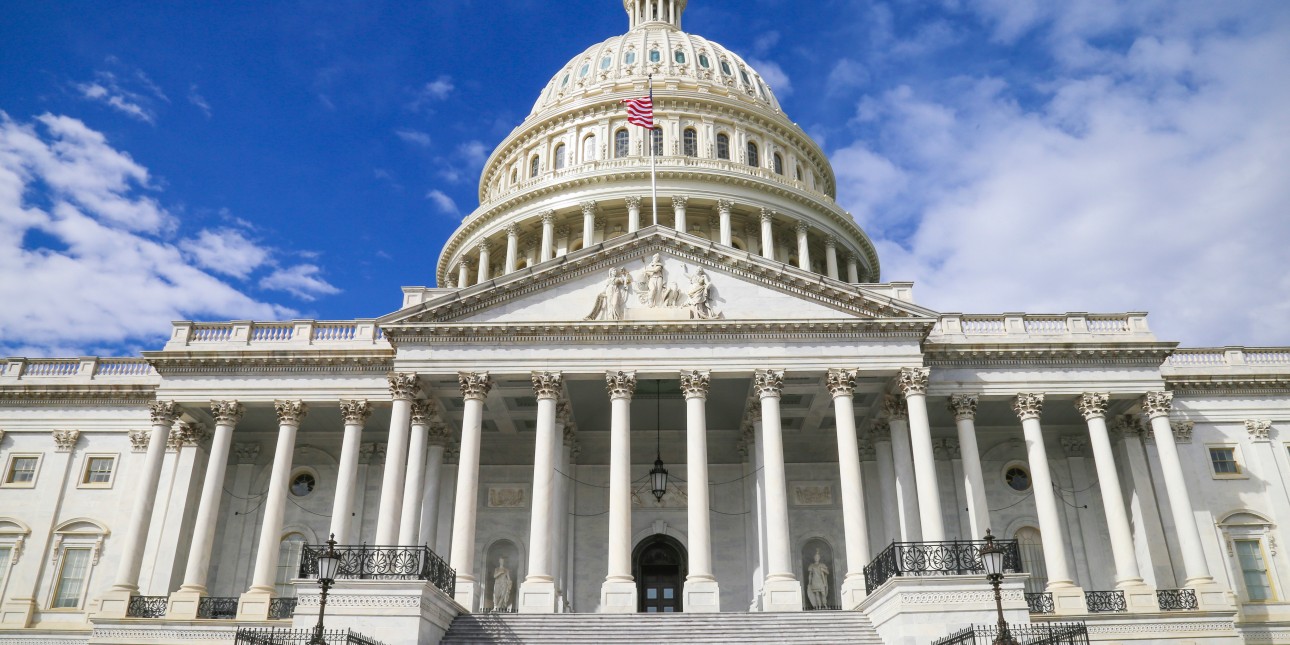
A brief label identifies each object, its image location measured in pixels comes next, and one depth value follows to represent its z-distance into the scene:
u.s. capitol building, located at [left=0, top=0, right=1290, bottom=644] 30.80
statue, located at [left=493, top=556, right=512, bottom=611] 36.41
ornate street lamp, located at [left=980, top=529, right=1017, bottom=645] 19.34
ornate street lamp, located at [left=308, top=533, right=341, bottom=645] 19.91
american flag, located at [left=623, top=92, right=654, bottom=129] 43.91
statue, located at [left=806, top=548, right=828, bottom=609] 36.34
